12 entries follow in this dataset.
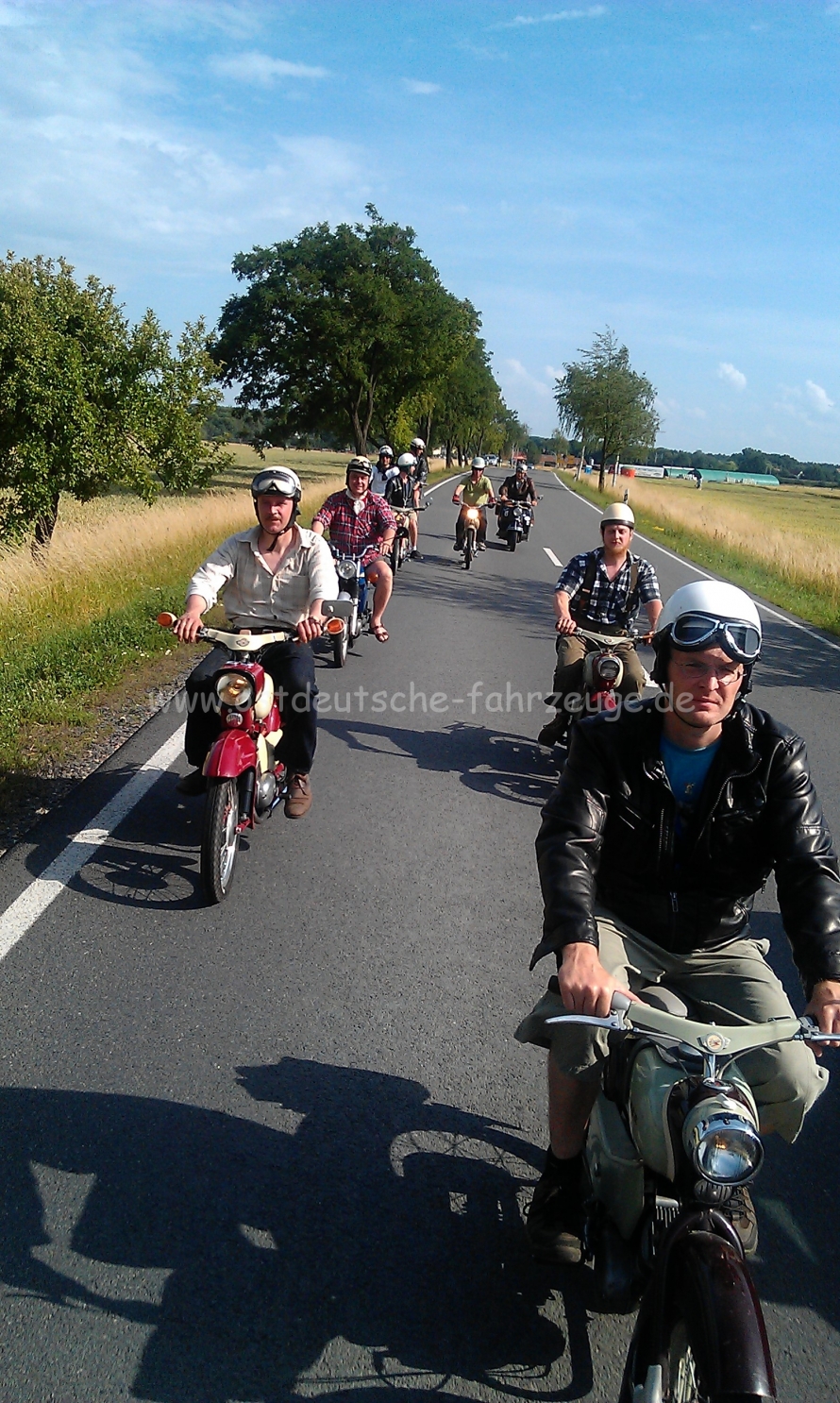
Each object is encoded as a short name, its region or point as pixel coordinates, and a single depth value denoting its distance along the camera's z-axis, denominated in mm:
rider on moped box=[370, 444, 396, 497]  18953
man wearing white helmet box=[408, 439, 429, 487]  24328
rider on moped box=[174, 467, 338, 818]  5664
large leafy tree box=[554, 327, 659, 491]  64812
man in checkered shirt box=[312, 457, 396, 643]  11648
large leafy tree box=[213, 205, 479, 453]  47938
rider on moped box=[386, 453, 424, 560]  20281
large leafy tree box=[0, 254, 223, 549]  15453
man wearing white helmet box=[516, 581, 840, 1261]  2756
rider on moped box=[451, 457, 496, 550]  21000
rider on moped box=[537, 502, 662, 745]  7457
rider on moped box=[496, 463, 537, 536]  24859
